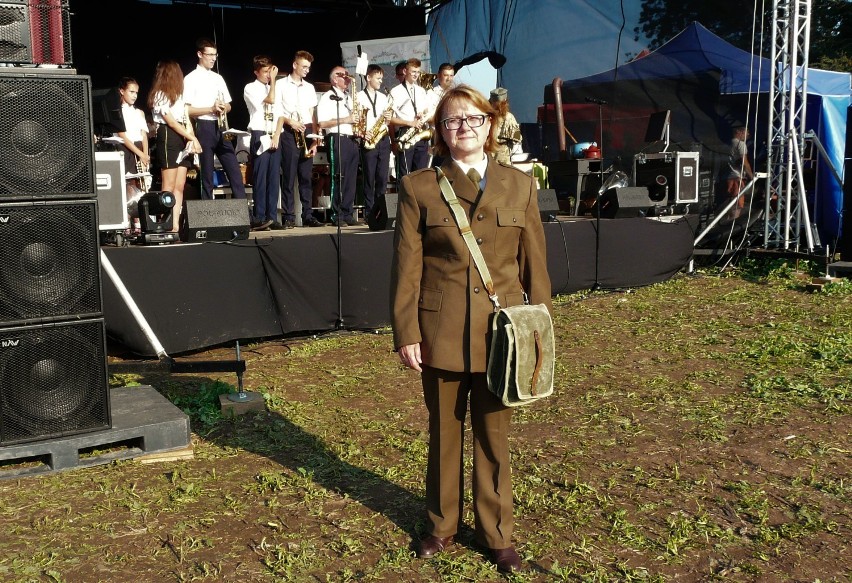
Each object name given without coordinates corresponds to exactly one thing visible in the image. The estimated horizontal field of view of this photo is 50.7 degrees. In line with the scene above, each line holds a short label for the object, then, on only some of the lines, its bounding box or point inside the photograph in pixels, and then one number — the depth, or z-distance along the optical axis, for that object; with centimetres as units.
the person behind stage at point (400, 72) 1151
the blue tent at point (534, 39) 1436
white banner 1508
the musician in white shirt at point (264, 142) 983
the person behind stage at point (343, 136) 1026
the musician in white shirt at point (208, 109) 924
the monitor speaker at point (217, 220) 733
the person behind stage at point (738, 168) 1188
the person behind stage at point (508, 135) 998
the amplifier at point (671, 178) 1175
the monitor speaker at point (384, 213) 857
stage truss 1073
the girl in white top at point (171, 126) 870
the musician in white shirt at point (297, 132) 1006
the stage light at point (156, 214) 732
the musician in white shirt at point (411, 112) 1118
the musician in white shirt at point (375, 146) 1083
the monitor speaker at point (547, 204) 1016
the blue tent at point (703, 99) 1212
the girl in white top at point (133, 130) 996
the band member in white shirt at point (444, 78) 1162
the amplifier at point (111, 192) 695
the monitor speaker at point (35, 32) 429
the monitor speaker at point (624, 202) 1065
